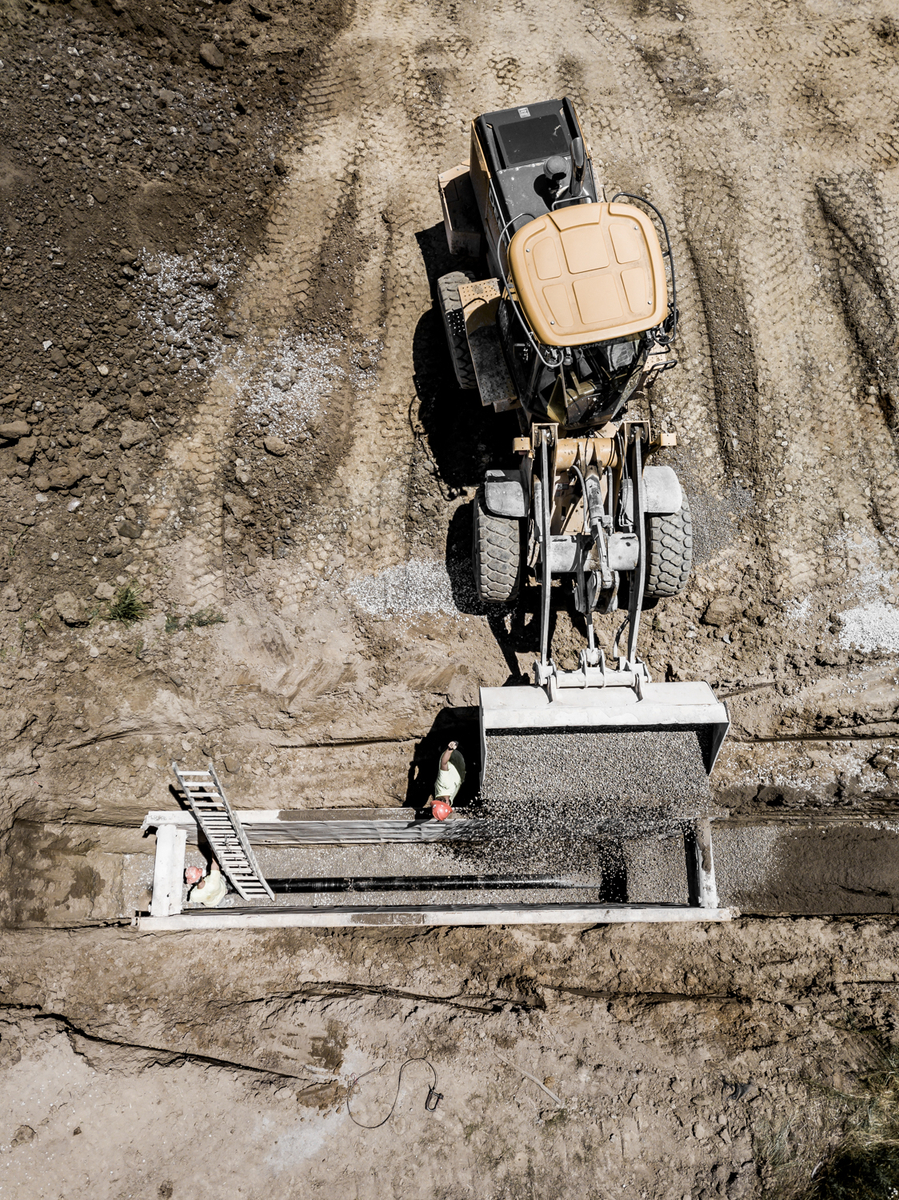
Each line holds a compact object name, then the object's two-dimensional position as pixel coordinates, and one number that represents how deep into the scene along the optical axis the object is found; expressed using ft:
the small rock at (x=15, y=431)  23.99
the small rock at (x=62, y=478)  24.48
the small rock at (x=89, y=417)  24.89
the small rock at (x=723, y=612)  25.39
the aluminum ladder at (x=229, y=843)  21.21
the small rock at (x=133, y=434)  25.22
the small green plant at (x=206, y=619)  24.82
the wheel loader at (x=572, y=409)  18.62
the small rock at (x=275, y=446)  25.41
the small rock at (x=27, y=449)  24.25
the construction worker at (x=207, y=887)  22.99
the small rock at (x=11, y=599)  23.97
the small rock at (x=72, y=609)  24.25
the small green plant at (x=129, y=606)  24.59
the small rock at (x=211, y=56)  27.12
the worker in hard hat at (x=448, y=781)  22.74
